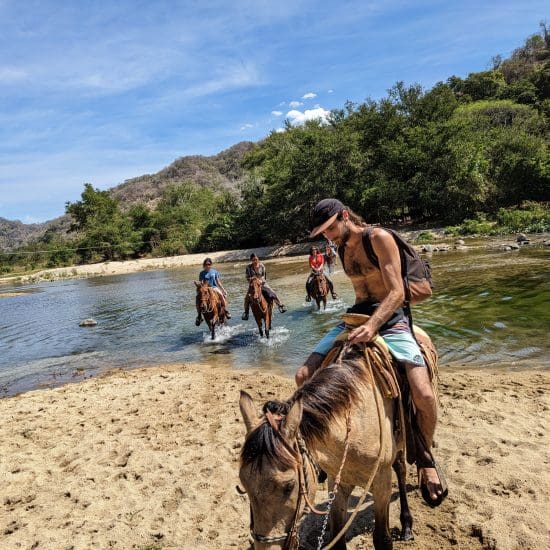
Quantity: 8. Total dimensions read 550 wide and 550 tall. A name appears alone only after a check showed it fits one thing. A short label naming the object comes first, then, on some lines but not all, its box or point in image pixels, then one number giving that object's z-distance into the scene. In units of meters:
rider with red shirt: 14.70
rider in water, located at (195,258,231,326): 13.33
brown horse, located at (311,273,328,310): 14.42
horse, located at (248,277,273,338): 12.07
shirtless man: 3.10
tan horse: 2.10
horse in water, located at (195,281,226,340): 12.89
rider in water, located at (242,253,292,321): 12.43
